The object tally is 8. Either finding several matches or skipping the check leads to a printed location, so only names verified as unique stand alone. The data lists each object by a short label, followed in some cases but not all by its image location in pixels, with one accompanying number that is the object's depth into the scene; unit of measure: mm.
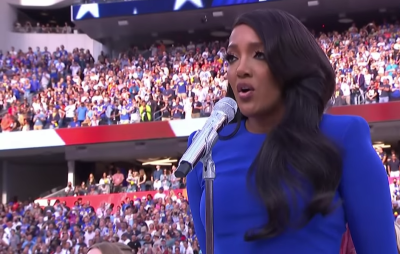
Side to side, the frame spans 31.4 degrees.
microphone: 1437
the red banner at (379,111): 14800
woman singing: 1425
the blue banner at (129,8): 21327
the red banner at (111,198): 15083
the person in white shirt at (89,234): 13047
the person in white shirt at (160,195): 14103
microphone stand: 1438
